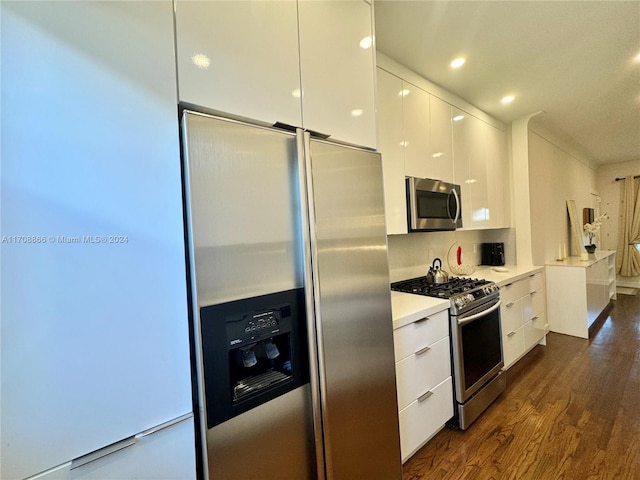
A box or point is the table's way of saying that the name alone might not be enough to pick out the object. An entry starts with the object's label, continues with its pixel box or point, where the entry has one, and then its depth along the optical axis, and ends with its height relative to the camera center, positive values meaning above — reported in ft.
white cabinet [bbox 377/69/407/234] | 6.69 +2.06
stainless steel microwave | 7.19 +0.70
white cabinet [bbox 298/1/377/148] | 4.00 +2.49
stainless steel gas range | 6.38 -2.65
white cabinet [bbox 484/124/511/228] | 10.61 +1.92
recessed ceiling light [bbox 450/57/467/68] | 7.21 +4.25
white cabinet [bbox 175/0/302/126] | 2.99 +2.09
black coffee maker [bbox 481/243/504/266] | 11.81 -1.04
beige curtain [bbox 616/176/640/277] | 18.79 -0.55
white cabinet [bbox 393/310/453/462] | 5.34 -2.90
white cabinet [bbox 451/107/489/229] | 9.16 +2.08
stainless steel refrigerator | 2.94 -0.78
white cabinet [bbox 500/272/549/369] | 8.85 -3.02
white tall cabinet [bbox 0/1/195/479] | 2.11 +0.04
